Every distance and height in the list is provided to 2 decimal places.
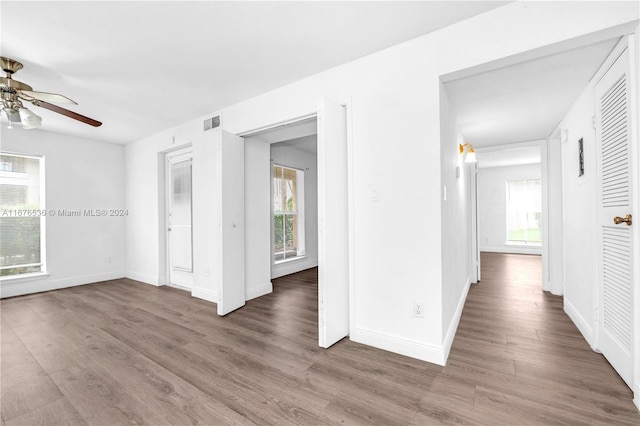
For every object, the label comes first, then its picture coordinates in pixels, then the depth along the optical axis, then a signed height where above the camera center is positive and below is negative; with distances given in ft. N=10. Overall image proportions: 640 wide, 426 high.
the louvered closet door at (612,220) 5.91 -0.24
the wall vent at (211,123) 12.39 +4.18
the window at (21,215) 13.78 +0.04
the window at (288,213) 17.46 +0.00
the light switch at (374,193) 7.86 +0.54
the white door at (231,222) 10.59 -0.32
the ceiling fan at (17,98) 7.55 +3.38
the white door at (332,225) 7.82 -0.39
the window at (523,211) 27.04 -0.08
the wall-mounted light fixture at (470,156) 11.66 +2.31
